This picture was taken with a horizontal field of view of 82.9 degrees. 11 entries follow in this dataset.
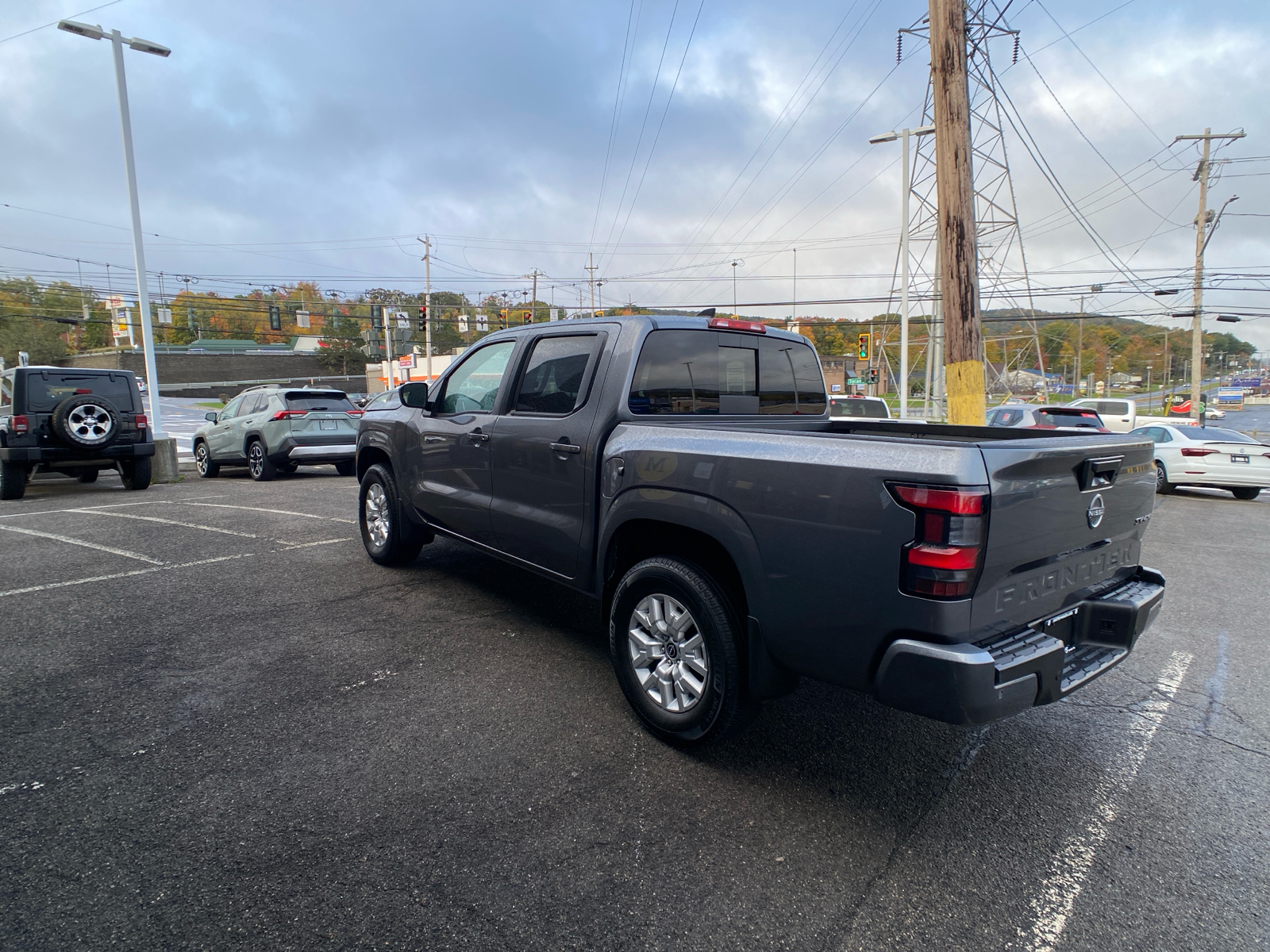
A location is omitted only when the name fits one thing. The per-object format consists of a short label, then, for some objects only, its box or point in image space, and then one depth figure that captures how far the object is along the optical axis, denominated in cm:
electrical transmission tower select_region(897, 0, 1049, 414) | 2314
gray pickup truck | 234
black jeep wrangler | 1016
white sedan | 1188
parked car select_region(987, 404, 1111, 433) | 1267
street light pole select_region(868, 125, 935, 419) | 2219
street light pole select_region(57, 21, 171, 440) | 1397
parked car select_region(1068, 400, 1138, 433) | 1802
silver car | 1255
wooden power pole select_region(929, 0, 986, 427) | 866
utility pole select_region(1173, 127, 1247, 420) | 3034
